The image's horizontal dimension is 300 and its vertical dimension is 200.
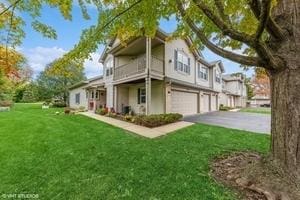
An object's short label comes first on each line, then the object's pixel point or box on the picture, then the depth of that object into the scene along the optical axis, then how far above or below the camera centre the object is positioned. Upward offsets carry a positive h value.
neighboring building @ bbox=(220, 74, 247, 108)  23.63 +2.04
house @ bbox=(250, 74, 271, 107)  31.17 +3.54
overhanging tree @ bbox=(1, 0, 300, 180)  2.53 +1.44
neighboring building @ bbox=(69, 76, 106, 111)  14.71 +0.84
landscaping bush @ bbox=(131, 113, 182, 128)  7.39 -1.17
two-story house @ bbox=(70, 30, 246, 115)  9.21 +1.93
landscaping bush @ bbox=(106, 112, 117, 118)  10.24 -1.17
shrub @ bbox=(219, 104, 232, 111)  17.78 -1.01
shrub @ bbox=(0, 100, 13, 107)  17.39 -0.38
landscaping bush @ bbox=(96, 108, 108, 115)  11.53 -1.02
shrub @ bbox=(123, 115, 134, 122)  8.60 -1.21
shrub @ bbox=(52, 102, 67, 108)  19.10 -0.69
